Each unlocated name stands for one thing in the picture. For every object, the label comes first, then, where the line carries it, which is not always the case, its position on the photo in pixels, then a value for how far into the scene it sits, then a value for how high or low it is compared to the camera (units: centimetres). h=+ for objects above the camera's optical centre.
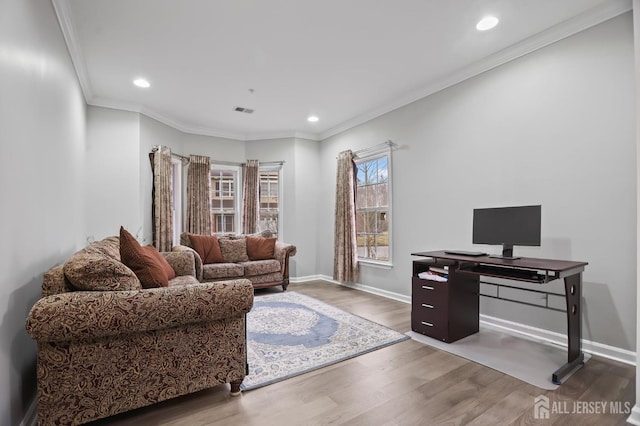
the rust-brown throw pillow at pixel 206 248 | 488 -58
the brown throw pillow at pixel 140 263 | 212 -37
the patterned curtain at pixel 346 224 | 511 -20
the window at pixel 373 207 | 473 +8
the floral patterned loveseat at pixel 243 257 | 467 -75
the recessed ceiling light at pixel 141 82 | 376 +159
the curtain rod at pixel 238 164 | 578 +93
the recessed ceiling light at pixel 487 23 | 265 +167
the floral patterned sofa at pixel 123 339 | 154 -72
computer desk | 227 -54
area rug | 241 -122
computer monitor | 265 -13
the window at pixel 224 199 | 596 +24
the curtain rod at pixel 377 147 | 453 +100
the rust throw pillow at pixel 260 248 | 520 -62
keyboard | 287 -40
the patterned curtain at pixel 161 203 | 468 +12
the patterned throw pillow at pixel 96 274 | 171 -36
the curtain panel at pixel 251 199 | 586 +24
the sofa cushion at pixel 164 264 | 317 -57
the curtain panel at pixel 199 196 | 539 +27
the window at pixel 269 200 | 603 +23
